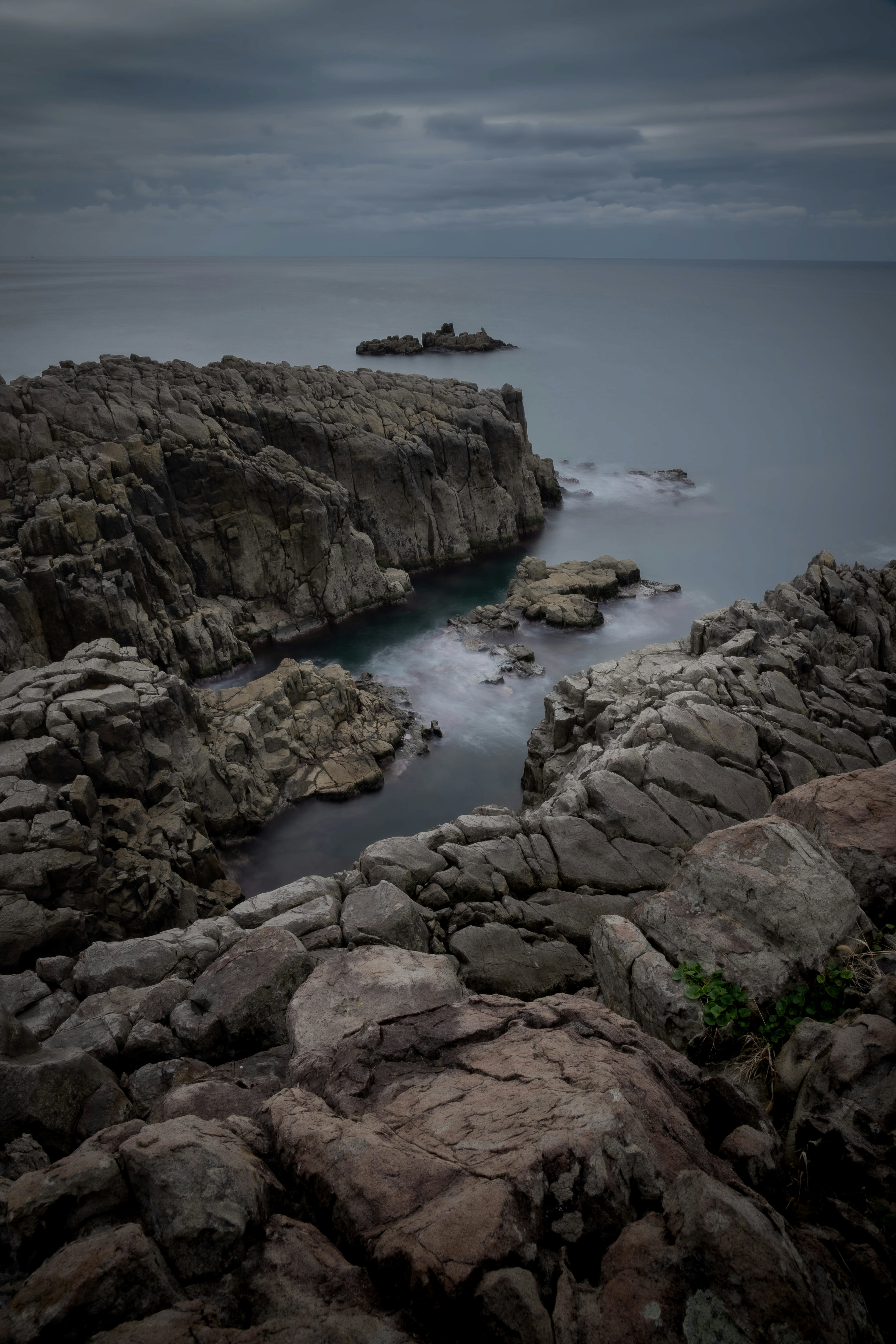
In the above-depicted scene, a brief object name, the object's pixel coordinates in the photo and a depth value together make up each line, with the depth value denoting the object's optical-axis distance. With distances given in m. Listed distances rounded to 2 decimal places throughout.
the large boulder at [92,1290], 4.81
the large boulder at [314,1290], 4.85
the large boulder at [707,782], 15.32
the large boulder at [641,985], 8.66
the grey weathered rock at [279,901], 13.01
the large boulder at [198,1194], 5.52
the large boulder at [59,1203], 5.91
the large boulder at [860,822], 9.18
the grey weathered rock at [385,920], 11.83
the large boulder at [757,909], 8.66
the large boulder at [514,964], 11.83
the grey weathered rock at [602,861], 13.73
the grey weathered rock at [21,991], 11.59
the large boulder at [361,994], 8.69
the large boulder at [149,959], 12.12
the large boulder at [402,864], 13.50
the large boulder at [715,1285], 4.54
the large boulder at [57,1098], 8.48
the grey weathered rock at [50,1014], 11.21
